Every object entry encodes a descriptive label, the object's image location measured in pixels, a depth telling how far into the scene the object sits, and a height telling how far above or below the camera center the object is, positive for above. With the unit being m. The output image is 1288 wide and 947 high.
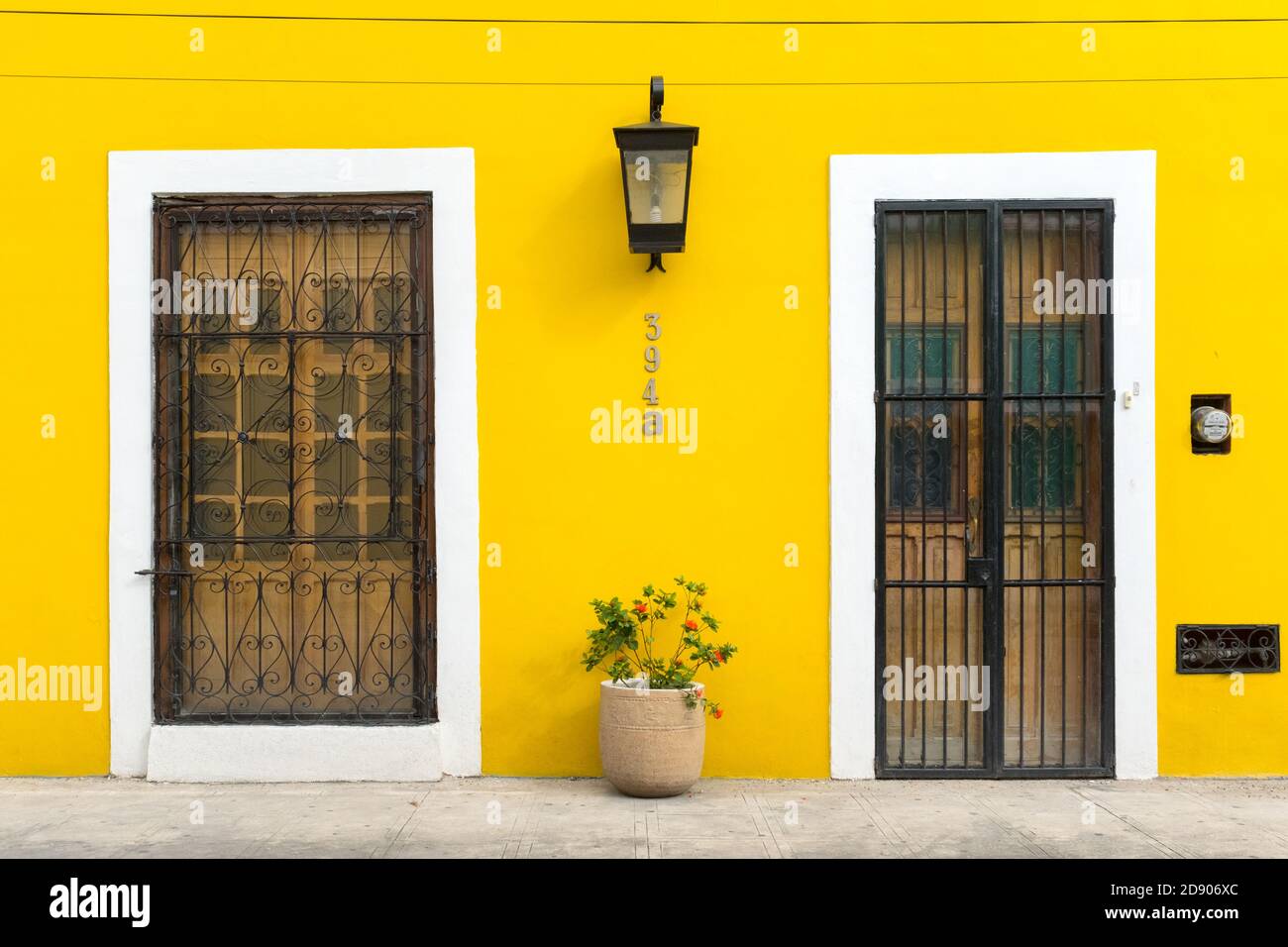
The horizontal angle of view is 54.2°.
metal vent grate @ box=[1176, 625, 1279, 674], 6.62 -0.97
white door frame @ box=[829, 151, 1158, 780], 6.58 +0.43
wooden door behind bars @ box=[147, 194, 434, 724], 6.66 +0.04
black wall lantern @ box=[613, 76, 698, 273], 6.22 +1.44
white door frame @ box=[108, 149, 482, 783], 6.57 +0.50
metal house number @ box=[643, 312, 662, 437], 6.60 +0.55
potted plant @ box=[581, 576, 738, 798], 6.15 -1.16
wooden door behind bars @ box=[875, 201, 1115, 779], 6.64 -0.18
